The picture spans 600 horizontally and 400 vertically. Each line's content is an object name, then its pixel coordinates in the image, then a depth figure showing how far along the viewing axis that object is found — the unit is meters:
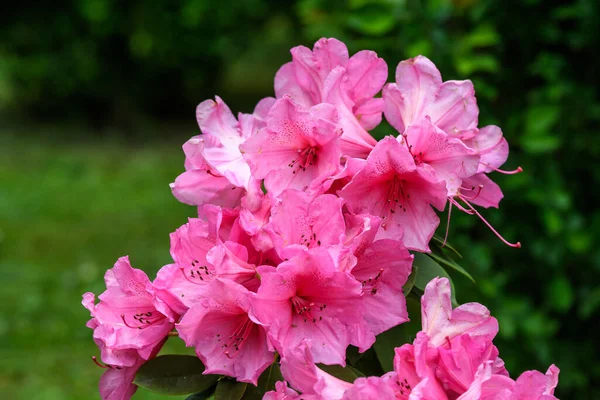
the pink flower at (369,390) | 1.14
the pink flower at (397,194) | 1.21
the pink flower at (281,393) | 1.17
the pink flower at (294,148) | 1.22
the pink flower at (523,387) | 1.18
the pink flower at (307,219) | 1.20
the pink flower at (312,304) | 1.18
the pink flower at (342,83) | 1.25
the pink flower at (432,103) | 1.26
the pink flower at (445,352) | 1.18
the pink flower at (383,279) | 1.23
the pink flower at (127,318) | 1.23
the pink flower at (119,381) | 1.26
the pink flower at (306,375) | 1.17
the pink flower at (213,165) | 1.27
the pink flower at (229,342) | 1.21
